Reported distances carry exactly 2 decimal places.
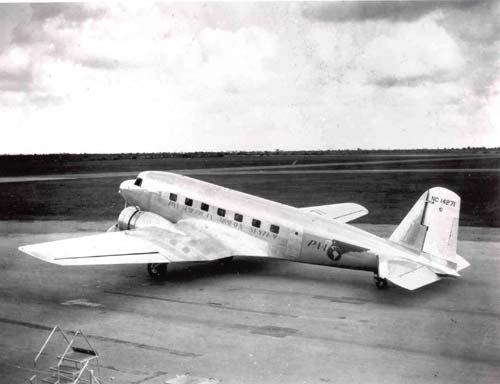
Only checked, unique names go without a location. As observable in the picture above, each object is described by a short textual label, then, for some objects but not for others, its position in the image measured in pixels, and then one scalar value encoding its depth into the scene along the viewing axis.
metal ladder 9.60
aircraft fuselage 17.72
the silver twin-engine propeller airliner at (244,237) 16.66
